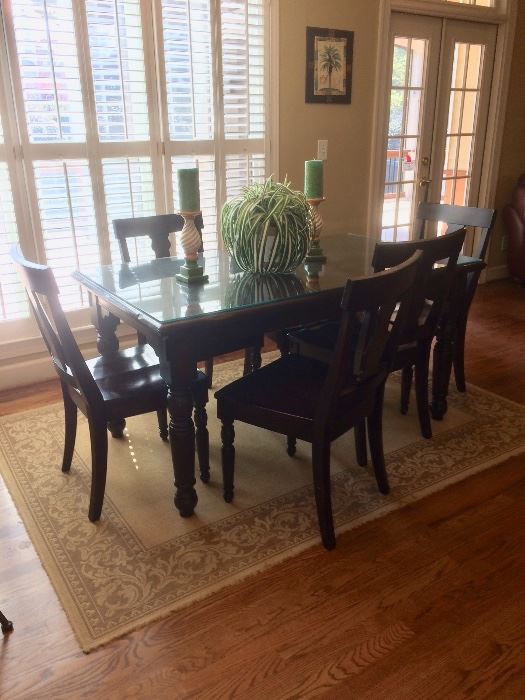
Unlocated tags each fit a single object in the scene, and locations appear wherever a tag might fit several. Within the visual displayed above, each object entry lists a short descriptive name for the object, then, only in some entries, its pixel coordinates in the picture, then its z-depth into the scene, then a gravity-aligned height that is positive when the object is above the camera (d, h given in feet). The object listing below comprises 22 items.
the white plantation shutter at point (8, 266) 9.23 -2.06
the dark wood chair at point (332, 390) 5.35 -2.71
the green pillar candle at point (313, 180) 7.93 -0.66
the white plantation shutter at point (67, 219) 9.54 -1.40
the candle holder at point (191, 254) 6.75 -1.40
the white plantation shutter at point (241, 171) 11.36 -0.77
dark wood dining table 5.72 -1.74
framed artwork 11.51 +1.25
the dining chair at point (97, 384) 5.68 -2.70
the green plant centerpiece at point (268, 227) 6.64 -1.07
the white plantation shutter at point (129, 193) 10.12 -1.04
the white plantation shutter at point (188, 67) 9.99 +1.07
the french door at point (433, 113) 13.24 +0.35
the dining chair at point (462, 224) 8.64 -1.50
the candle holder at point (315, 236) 7.77 -1.40
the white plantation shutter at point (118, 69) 9.34 +0.99
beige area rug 5.60 -4.16
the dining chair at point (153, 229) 8.39 -1.38
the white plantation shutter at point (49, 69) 8.75 +0.93
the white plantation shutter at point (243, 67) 10.55 +1.12
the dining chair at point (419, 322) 6.45 -2.43
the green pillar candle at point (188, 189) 6.48 -0.62
